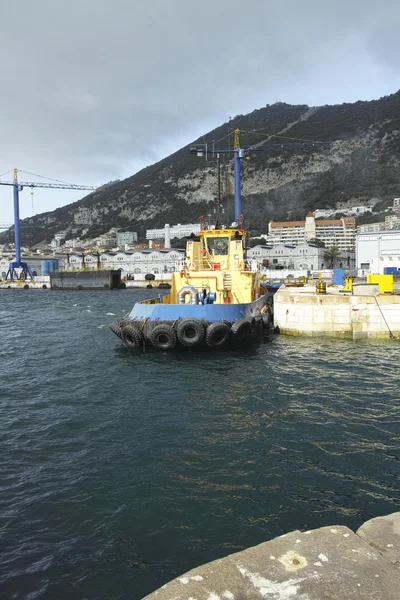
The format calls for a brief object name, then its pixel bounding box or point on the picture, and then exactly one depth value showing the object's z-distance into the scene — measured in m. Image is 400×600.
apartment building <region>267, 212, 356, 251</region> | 177.50
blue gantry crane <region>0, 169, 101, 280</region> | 108.38
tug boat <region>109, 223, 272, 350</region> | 20.91
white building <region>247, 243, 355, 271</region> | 103.11
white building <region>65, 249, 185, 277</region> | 112.49
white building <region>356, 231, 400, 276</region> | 73.11
